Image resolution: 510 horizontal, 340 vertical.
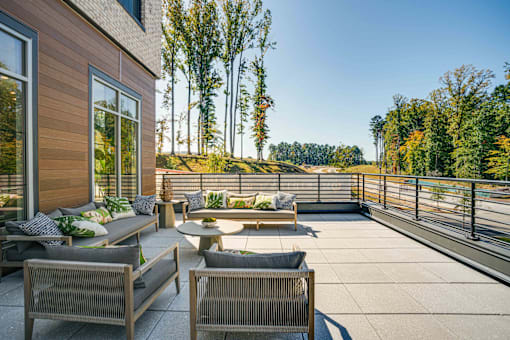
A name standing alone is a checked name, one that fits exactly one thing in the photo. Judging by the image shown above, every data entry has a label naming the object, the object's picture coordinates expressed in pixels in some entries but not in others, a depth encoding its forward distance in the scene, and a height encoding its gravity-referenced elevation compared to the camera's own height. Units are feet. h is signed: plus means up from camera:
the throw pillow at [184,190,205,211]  17.62 -2.47
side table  17.31 -3.48
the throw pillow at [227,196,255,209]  17.85 -2.69
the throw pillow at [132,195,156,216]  15.53 -2.50
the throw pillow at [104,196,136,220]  13.71 -2.39
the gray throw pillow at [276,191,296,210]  17.49 -2.48
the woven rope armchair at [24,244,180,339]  5.22 -2.90
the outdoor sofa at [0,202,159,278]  8.57 -3.05
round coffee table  11.18 -3.12
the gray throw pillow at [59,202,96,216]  11.10 -2.11
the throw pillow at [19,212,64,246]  8.66 -2.29
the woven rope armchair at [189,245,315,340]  5.16 -3.05
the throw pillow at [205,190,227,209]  17.98 -2.49
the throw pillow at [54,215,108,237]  9.49 -2.43
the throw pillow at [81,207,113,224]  11.64 -2.49
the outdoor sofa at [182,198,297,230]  16.47 -3.33
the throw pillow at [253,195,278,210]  17.19 -2.58
